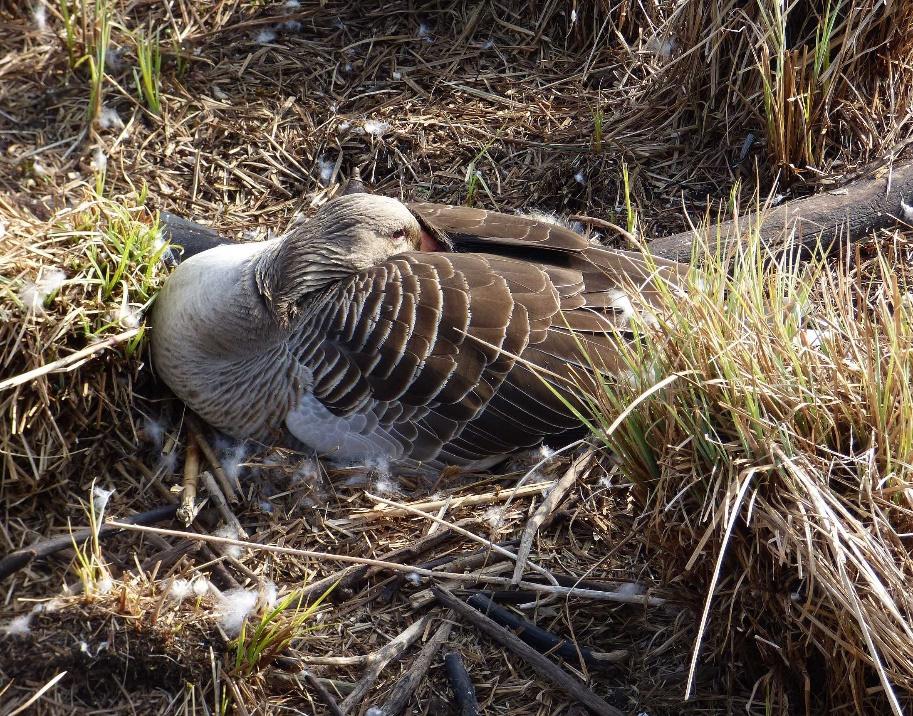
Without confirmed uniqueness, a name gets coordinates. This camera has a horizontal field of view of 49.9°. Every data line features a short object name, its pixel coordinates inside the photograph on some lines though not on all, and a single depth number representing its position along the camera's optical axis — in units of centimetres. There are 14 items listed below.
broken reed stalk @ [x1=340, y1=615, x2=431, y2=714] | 309
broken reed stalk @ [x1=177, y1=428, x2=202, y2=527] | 379
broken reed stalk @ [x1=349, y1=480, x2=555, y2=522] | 375
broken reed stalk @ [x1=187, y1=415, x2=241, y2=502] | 395
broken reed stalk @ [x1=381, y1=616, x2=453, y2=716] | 305
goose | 386
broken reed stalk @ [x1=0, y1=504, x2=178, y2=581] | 354
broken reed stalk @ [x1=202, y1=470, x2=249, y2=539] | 379
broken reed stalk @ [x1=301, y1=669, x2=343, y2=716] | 305
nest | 258
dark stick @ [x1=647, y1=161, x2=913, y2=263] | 436
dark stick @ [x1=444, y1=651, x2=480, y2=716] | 301
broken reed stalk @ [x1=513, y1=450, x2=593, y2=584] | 331
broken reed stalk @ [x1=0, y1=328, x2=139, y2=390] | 350
